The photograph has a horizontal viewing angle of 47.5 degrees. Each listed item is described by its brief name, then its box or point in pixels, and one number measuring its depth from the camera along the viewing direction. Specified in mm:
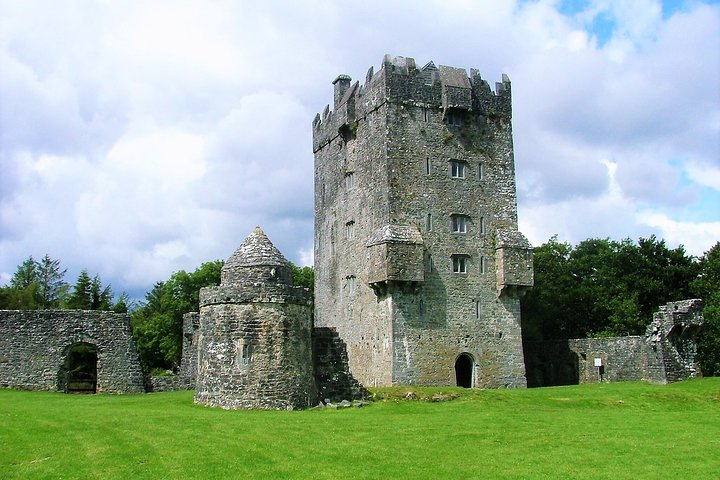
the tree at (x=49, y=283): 76562
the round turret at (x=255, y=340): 27047
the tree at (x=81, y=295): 61781
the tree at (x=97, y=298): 63156
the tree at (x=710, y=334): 50312
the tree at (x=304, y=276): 73938
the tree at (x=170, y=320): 67312
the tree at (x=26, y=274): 79625
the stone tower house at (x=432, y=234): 41281
